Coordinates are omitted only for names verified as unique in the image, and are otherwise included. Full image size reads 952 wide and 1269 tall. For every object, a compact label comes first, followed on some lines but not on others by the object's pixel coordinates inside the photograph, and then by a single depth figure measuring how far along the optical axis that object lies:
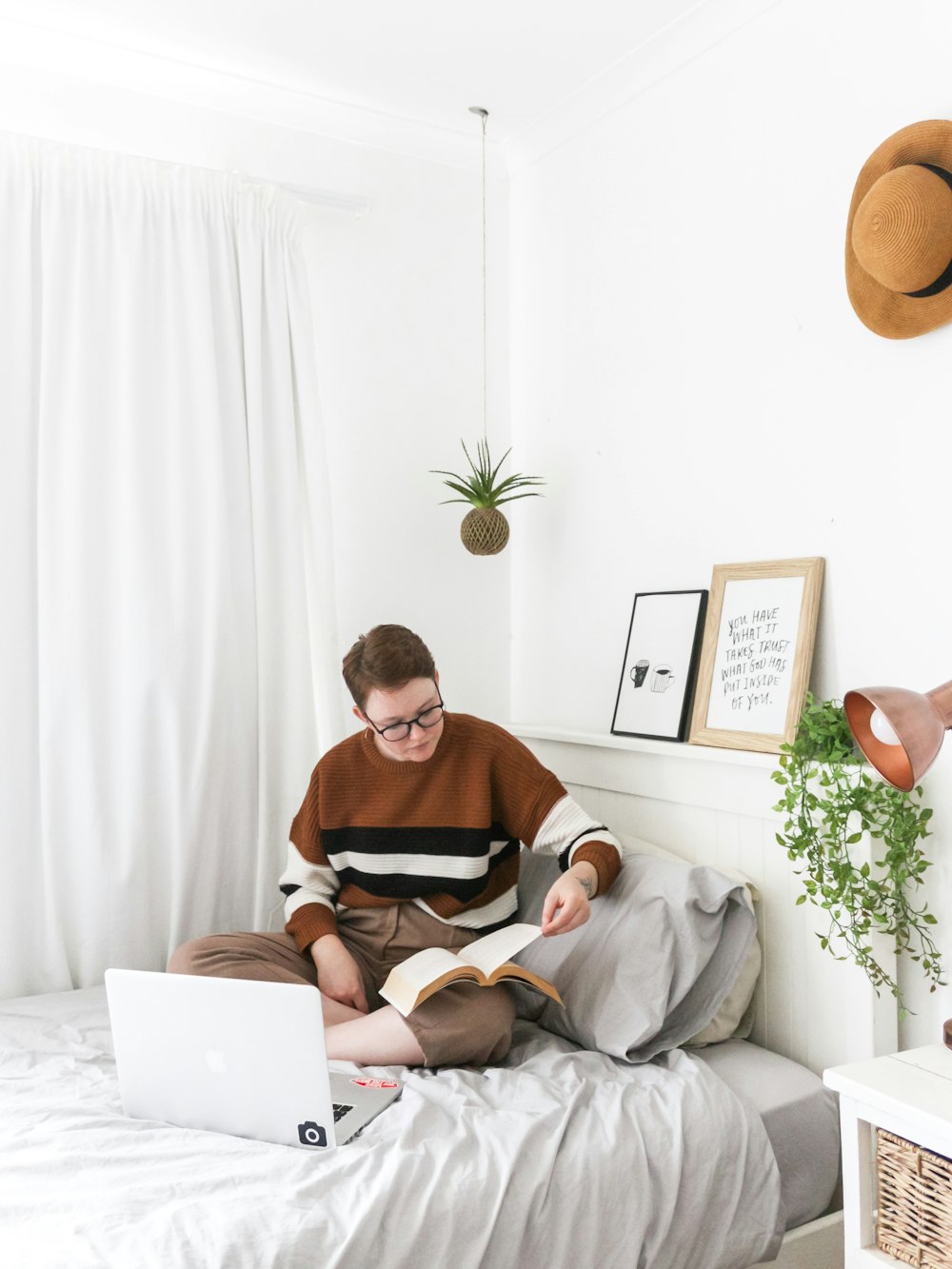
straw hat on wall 1.63
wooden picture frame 1.92
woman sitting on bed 1.93
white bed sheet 1.22
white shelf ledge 1.91
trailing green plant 1.66
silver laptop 1.39
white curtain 2.18
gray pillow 1.72
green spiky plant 2.57
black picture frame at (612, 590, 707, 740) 2.18
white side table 1.35
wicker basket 1.32
